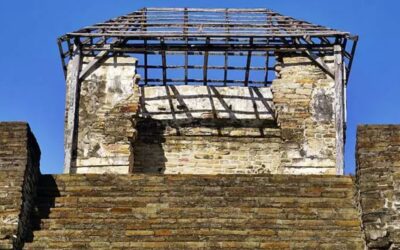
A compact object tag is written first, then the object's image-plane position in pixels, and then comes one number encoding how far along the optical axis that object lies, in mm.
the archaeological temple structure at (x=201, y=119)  12812
